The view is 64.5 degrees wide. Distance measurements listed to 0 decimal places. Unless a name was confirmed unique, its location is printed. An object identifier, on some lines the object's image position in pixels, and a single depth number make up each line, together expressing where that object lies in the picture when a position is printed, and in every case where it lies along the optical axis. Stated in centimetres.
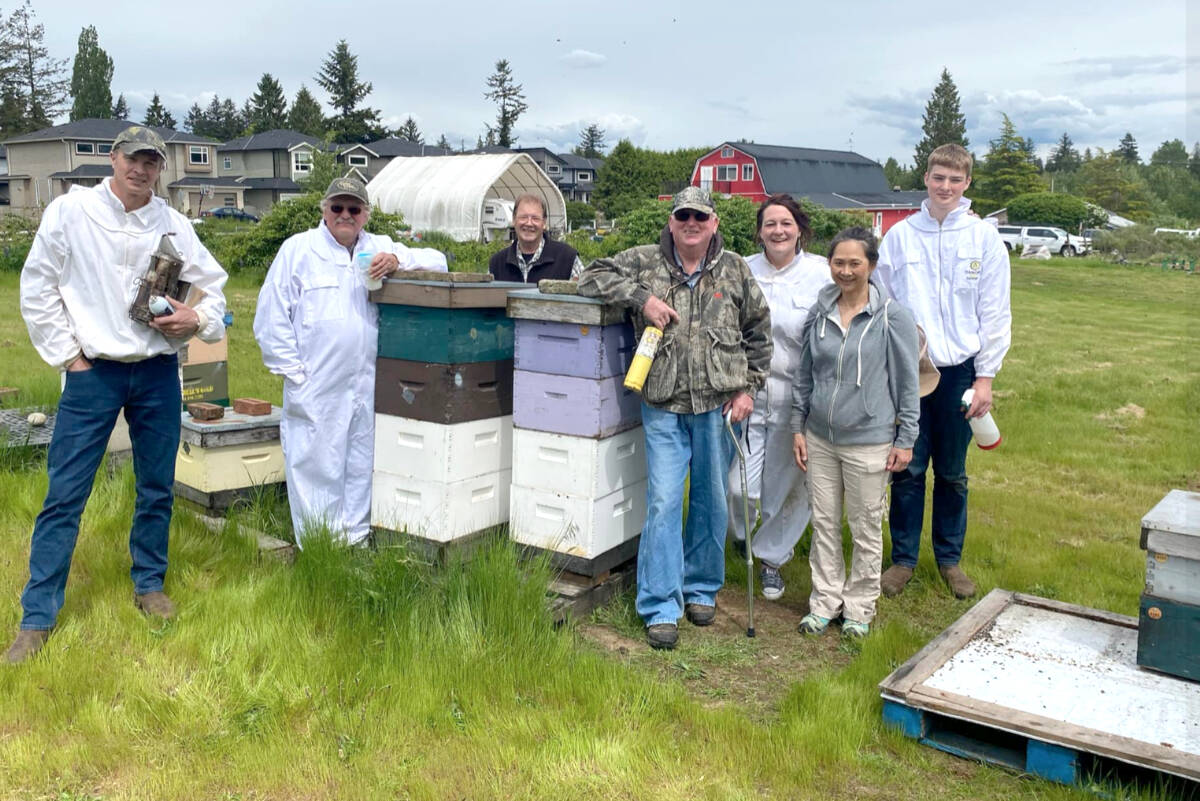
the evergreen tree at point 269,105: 8512
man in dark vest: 614
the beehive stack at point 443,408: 460
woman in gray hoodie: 454
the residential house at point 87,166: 5862
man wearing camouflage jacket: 448
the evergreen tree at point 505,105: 8944
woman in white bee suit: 510
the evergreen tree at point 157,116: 9706
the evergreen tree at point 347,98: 7444
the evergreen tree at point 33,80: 6995
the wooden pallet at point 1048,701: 335
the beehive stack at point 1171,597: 379
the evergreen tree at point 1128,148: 12519
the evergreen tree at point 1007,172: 5862
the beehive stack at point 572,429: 449
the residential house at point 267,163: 6181
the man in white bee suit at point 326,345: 488
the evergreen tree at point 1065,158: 11500
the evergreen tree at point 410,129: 9519
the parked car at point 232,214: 4947
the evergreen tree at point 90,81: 7981
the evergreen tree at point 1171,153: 12481
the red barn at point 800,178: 5738
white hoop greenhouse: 3912
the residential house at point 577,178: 8400
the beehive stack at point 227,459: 541
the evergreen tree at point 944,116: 8006
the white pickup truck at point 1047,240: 4241
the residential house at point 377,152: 6347
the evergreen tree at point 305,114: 7888
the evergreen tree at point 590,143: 11956
